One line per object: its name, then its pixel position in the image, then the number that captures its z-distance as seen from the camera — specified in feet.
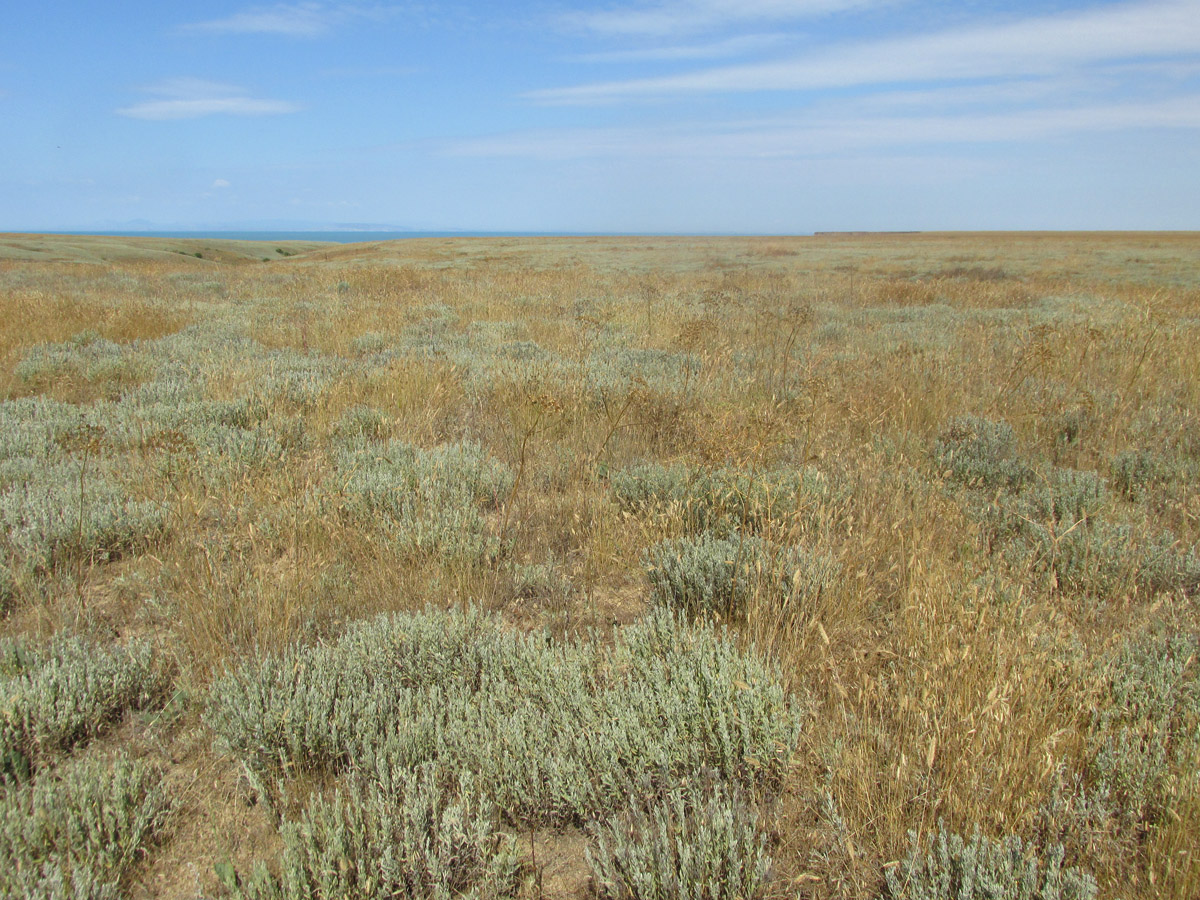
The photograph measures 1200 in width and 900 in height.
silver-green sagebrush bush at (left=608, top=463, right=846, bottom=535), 11.30
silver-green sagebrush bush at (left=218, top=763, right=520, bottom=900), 5.39
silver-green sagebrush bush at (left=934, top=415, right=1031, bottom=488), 14.29
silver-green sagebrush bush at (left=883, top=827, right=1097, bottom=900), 4.94
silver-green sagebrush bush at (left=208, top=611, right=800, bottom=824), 6.46
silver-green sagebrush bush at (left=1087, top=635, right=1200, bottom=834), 5.89
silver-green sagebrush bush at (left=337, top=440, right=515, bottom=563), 11.03
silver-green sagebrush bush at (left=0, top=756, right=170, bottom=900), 5.35
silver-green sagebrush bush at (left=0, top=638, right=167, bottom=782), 6.94
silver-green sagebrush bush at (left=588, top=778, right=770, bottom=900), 5.24
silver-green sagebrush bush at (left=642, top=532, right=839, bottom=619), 8.99
